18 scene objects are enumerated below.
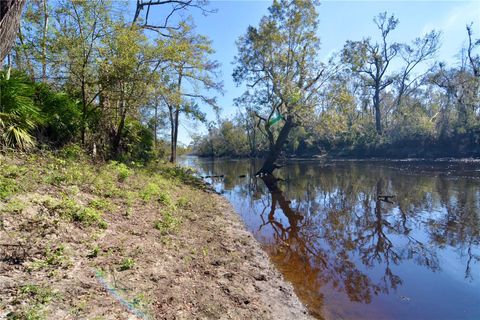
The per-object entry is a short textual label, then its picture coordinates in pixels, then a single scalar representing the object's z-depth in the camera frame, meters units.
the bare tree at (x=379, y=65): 36.85
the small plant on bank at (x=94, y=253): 3.92
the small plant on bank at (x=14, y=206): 4.03
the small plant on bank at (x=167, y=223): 5.85
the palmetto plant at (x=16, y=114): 6.35
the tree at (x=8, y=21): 3.61
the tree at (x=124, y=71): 8.59
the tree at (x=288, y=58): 18.78
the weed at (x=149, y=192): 7.55
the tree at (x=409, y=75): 36.72
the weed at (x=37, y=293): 2.77
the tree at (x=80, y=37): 7.95
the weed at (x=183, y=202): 8.56
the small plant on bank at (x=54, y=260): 3.33
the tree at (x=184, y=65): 9.66
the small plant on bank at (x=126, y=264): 3.86
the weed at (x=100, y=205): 5.59
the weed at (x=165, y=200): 7.82
